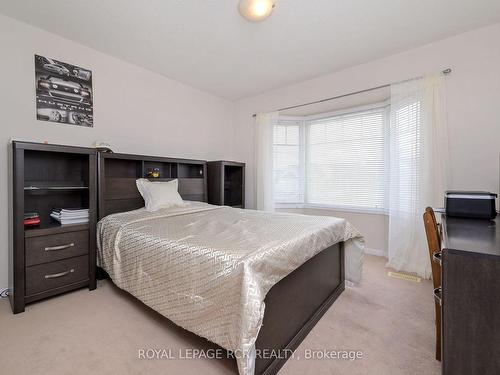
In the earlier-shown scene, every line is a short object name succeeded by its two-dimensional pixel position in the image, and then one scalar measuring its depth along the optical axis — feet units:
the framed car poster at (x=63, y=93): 7.49
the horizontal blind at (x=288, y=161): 12.91
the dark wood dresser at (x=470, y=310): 2.72
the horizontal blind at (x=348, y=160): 10.73
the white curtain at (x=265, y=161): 12.51
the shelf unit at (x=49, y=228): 6.04
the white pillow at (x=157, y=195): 8.48
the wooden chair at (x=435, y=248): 4.24
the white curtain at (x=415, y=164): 8.19
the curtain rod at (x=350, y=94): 8.11
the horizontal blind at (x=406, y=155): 8.64
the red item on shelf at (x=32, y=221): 6.46
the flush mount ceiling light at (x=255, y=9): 5.80
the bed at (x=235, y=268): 3.74
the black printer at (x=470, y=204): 5.37
